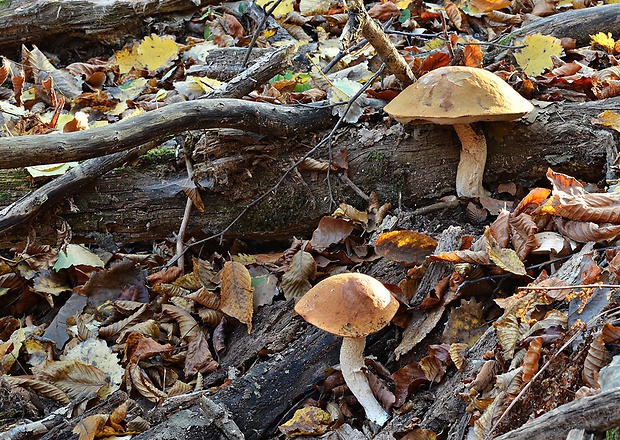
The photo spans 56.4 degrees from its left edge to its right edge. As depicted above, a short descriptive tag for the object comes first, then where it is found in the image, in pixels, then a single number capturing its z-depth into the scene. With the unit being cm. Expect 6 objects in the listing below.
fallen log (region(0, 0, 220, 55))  542
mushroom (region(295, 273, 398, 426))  224
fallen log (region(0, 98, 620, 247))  334
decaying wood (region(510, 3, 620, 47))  438
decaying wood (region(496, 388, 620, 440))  146
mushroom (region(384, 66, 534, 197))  279
